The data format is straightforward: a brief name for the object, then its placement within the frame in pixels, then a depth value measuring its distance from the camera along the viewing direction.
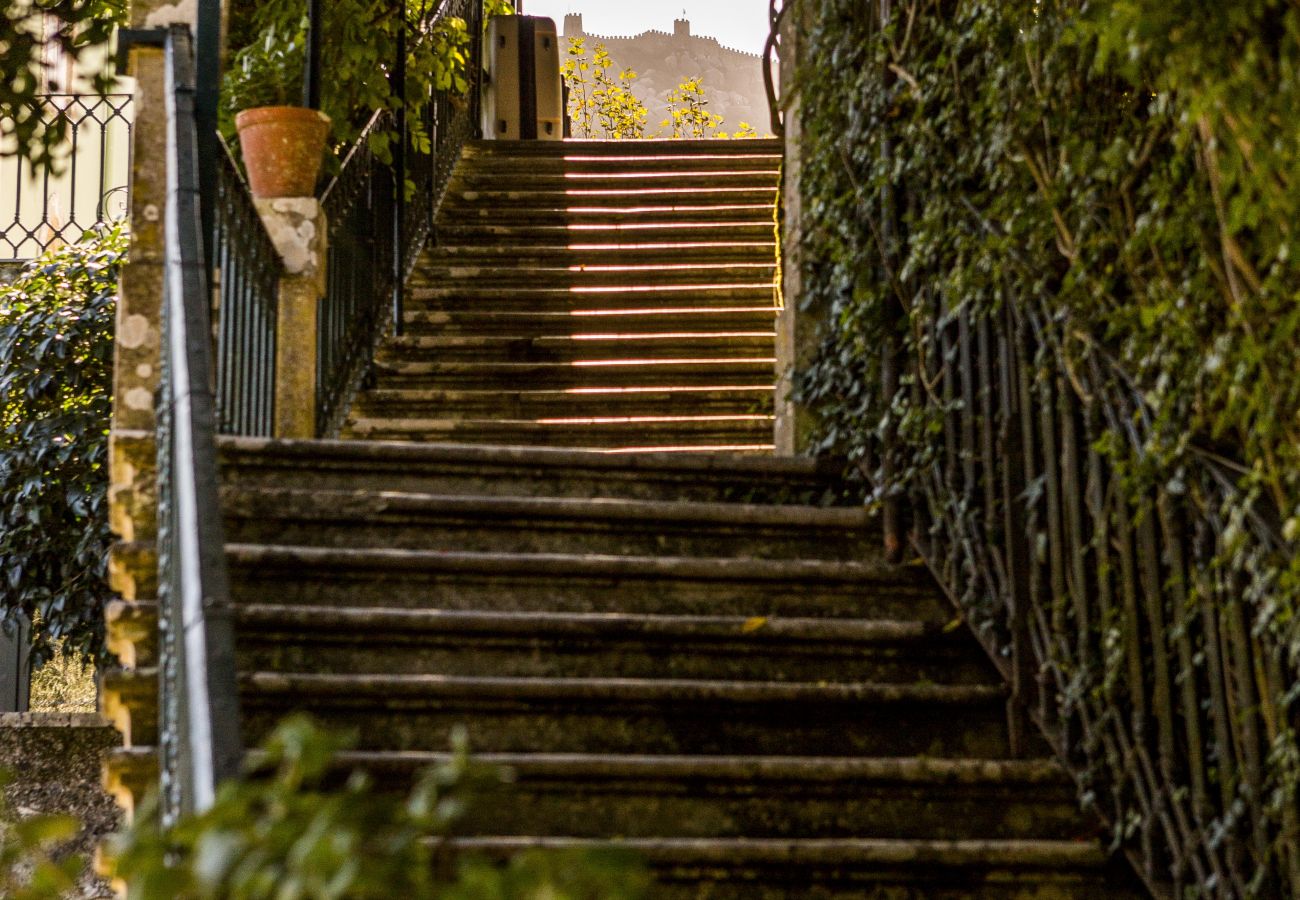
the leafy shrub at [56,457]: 7.37
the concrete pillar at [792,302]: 4.88
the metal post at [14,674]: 8.88
